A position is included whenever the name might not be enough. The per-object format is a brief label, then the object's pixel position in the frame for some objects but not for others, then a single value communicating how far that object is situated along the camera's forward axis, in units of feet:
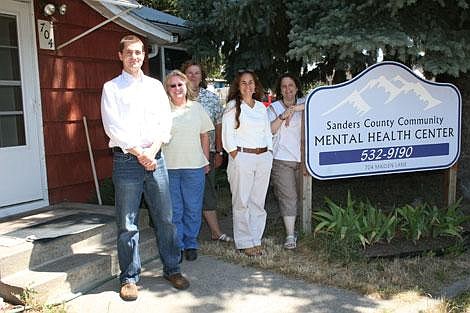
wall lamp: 16.34
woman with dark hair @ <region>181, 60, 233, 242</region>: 14.51
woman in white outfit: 13.71
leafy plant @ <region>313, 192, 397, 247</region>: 14.64
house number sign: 16.52
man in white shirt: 10.87
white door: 15.60
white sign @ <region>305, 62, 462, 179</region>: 15.14
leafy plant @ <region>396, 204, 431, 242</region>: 15.24
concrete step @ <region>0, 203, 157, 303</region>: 11.12
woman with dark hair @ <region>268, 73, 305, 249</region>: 14.98
